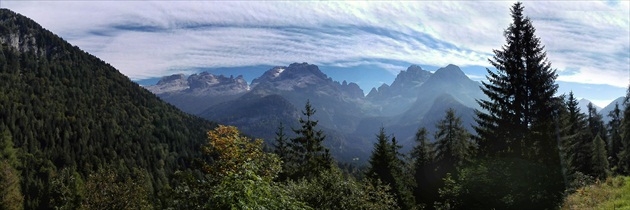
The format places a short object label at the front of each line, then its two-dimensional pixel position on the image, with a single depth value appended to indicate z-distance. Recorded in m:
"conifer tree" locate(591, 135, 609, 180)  53.25
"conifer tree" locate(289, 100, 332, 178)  44.41
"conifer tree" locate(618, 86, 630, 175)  40.97
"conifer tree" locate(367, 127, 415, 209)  43.40
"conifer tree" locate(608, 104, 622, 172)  69.69
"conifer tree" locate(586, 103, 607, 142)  76.61
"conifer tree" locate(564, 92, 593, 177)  51.09
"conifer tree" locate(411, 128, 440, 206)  57.91
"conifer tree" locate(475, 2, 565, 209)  23.95
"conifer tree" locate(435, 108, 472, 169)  53.66
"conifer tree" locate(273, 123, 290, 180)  53.56
